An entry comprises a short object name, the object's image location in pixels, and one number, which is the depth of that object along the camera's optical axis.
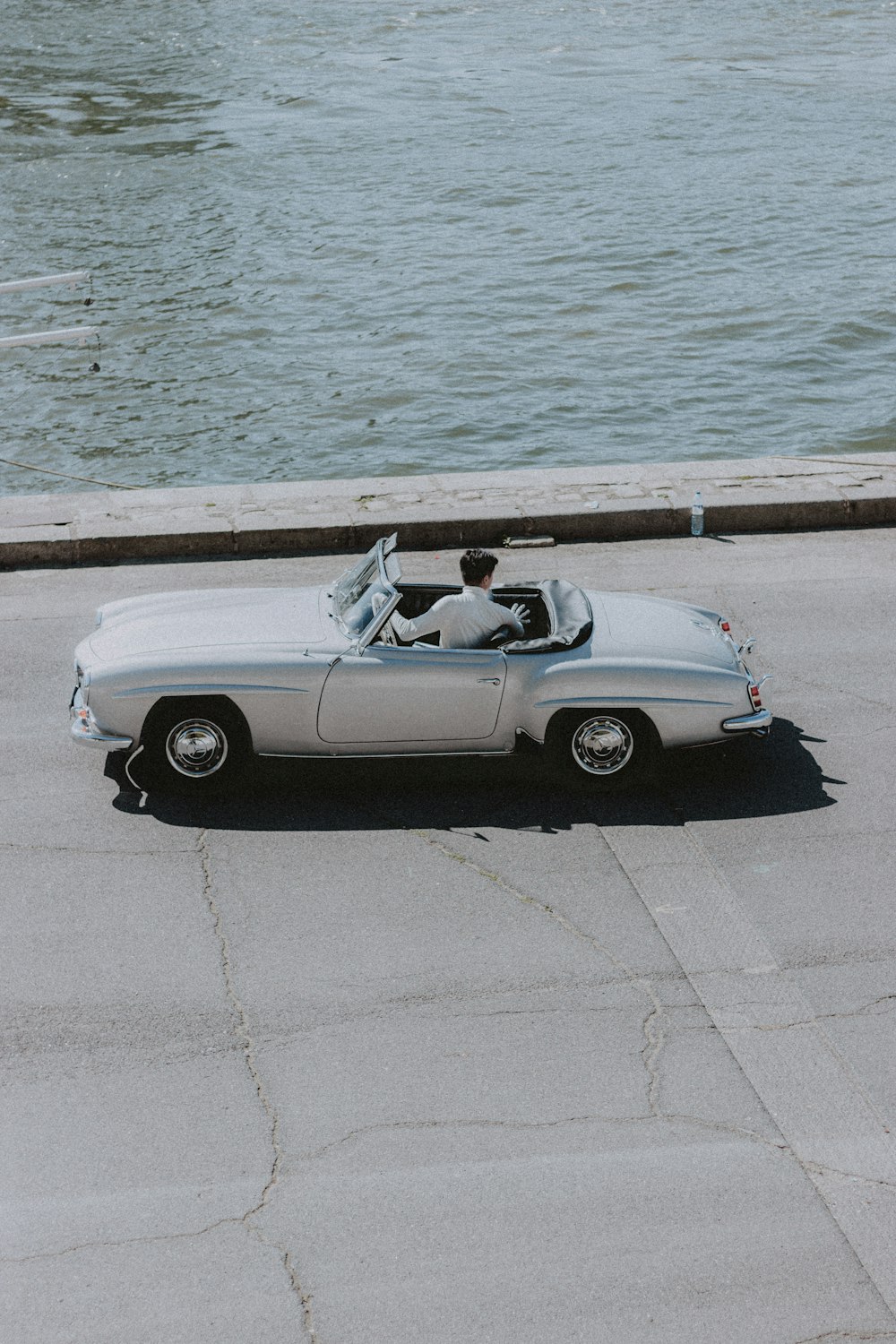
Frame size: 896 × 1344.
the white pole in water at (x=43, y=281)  17.34
